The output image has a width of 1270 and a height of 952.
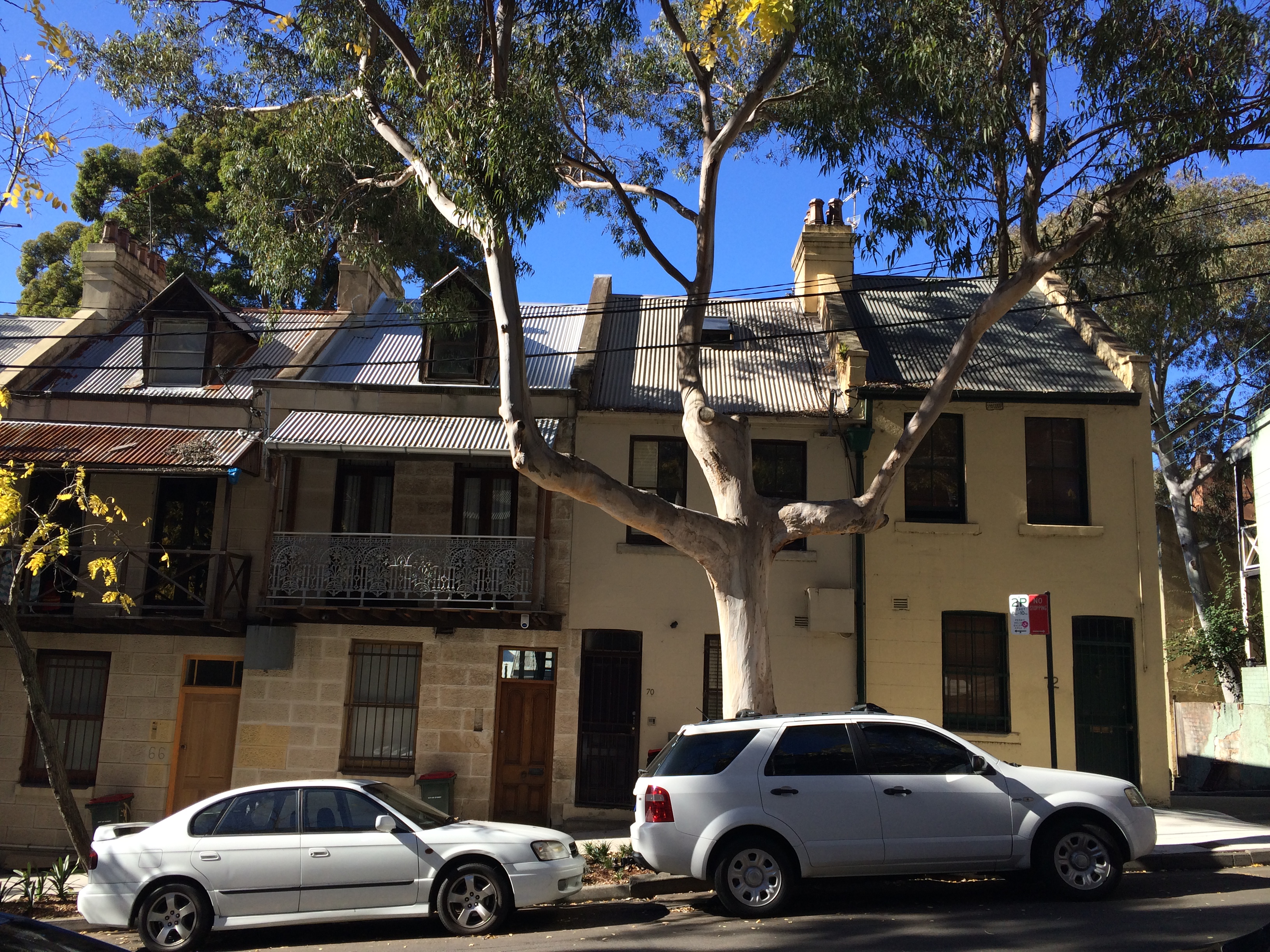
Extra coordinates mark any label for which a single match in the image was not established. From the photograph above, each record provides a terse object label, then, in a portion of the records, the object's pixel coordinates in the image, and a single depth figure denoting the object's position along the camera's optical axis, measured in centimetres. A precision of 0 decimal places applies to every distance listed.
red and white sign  1140
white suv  854
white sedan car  865
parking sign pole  1202
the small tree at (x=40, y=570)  1092
